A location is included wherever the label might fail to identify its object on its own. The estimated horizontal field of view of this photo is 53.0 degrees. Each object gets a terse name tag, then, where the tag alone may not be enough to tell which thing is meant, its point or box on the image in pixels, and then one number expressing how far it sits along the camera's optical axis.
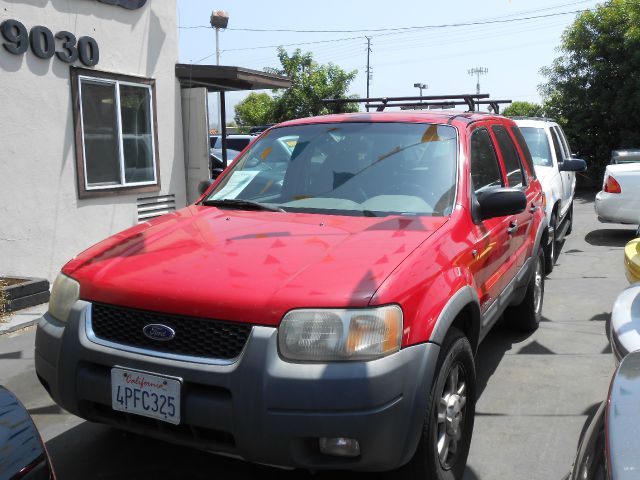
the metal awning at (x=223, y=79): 9.65
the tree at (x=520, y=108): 28.23
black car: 1.88
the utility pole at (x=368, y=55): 63.94
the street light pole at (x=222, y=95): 11.25
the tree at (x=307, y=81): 26.95
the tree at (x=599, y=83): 16.95
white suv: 8.06
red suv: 2.46
